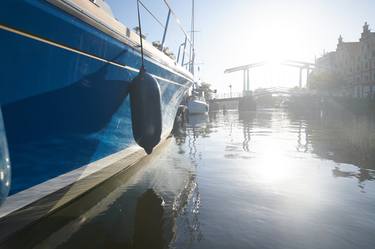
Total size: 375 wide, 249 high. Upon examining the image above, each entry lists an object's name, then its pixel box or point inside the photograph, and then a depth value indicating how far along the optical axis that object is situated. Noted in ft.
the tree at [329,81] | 180.86
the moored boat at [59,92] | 8.30
